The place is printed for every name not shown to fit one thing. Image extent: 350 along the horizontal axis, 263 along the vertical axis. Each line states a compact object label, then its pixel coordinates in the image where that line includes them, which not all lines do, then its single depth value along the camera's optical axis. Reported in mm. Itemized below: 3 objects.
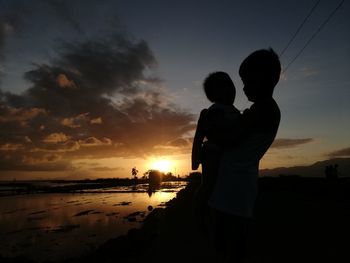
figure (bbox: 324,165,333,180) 27906
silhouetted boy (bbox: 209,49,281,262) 2379
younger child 2436
